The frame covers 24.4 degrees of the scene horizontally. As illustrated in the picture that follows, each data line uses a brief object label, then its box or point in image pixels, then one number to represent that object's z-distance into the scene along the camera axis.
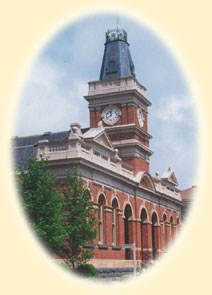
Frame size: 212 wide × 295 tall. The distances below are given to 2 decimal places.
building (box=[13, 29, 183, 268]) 30.73
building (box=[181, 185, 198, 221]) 63.47
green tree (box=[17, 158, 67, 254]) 22.20
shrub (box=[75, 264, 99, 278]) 25.45
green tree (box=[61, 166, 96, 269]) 24.50
